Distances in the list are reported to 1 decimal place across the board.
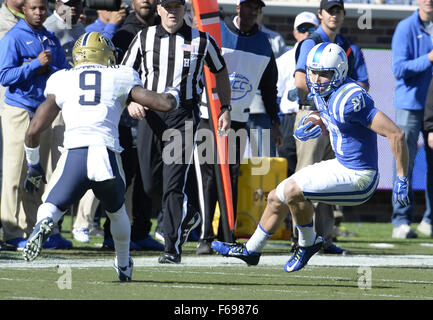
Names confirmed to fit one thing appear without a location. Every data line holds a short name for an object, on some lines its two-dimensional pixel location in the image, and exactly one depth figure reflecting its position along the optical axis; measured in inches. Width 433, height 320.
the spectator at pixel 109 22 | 764.6
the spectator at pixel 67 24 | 756.0
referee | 614.2
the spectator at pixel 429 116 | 873.2
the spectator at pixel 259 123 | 847.1
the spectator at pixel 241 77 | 725.9
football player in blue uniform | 536.4
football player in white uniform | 481.7
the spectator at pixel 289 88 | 852.0
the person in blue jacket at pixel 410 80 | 899.4
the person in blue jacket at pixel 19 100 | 685.9
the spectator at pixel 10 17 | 729.6
